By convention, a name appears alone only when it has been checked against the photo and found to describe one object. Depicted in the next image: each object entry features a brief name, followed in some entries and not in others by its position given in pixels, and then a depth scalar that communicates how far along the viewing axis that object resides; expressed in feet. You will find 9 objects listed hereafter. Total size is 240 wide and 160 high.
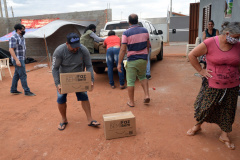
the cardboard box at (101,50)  22.08
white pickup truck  20.59
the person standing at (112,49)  18.54
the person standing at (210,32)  19.37
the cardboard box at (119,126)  10.03
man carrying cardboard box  9.72
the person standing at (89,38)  19.92
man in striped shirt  13.05
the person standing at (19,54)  16.75
